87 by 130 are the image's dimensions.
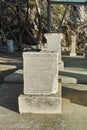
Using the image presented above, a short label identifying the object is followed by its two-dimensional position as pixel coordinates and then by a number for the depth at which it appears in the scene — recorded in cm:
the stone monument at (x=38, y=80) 335
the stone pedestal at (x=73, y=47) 1185
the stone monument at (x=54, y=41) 649
